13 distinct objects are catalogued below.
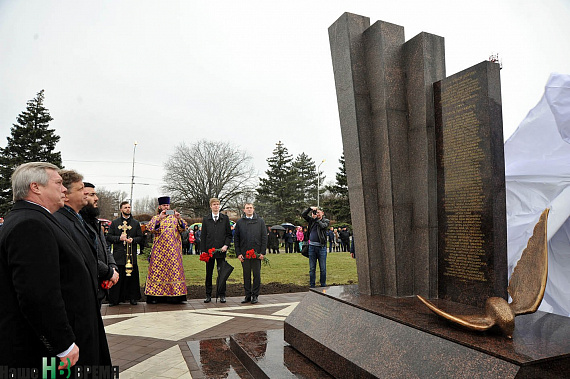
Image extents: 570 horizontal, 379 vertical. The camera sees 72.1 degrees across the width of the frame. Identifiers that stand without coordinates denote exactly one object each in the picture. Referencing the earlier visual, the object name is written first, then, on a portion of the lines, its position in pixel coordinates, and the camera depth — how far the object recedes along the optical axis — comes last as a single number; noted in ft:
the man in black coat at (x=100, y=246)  12.86
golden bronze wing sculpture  8.88
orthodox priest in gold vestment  25.59
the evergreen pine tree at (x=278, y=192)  144.36
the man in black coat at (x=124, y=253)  25.36
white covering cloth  18.48
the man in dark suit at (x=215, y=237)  26.13
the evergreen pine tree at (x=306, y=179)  149.36
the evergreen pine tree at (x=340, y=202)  124.77
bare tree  141.69
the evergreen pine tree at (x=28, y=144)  89.20
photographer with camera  27.63
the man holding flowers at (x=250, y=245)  25.75
